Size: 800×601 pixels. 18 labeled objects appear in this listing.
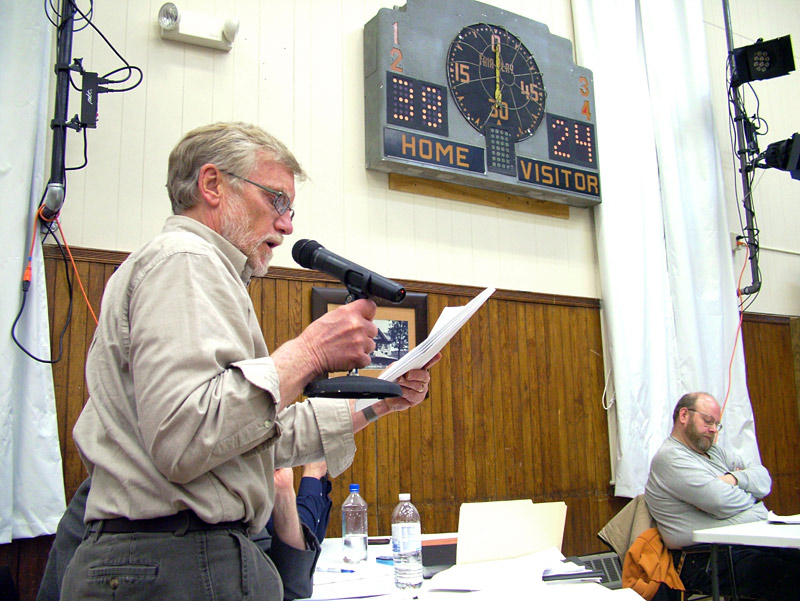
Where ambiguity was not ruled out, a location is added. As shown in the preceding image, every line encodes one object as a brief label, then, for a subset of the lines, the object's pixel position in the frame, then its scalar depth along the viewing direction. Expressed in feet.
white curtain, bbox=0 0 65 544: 8.73
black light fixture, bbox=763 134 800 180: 15.48
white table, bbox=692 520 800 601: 8.27
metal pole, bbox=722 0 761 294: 16.75
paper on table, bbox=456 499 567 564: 5.92
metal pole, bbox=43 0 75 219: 9.29
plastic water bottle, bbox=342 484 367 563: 10.14
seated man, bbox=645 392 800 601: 10.11
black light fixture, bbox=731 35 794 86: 16.05
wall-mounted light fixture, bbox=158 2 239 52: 10.77
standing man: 3.27
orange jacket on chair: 10.19
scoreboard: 12.37
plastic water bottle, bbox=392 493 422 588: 5.89
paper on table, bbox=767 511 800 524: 9.89
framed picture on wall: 11.59
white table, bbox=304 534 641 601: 5.27
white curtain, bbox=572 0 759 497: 14.25
